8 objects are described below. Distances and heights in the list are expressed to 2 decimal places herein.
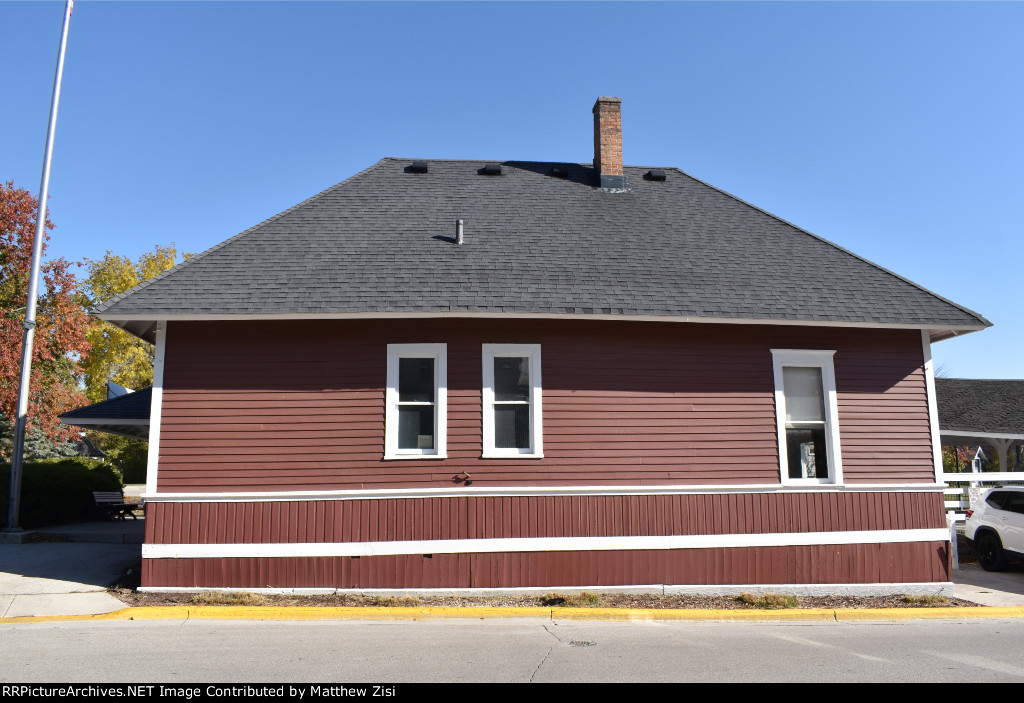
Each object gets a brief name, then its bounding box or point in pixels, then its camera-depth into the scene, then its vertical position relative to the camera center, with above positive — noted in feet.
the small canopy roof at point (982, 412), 72.50 +5.27
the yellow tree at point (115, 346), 118.93 +19.41
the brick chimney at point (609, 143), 49.16 +21.17
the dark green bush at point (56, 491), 50.80 -1.68
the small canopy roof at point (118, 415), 46.91 +3.34
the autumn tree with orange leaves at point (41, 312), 75.15 +15.73
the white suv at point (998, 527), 42.50 -3.74
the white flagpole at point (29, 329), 45.96 +8.84
